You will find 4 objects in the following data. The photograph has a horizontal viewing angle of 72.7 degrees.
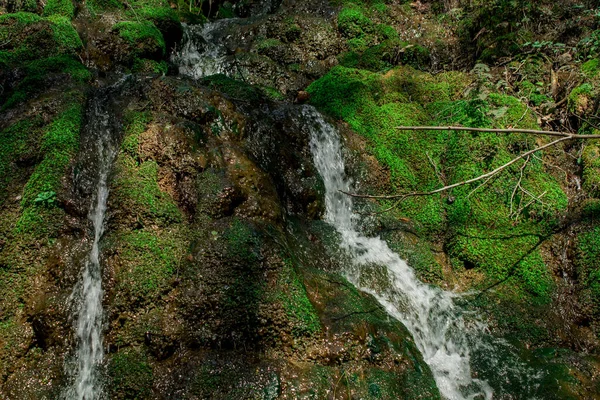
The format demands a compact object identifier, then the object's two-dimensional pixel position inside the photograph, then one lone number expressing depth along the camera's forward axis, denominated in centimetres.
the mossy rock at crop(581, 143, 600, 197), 534
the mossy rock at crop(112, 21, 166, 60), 804
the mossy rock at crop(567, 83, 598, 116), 596
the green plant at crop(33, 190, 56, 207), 402
